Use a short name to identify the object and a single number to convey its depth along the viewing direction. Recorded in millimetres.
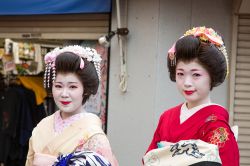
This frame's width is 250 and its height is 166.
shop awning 4816
